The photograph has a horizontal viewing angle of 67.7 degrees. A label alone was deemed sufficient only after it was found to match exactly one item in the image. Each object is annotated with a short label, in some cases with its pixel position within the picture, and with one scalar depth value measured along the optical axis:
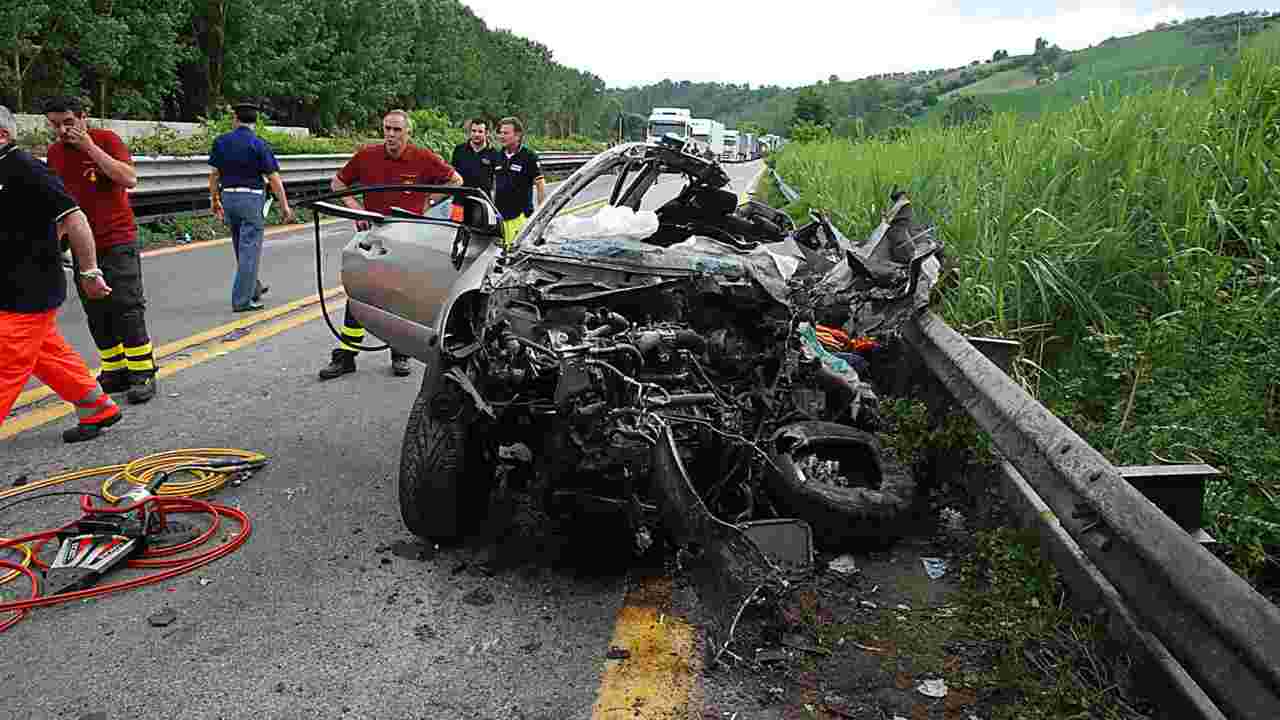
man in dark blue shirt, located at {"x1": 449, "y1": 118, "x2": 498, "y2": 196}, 9.07
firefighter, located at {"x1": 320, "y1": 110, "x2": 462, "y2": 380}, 7.05
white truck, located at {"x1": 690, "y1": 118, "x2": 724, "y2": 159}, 49.66
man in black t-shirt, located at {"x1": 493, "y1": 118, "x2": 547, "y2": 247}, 9.07
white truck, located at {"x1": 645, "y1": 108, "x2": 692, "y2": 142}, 47.56
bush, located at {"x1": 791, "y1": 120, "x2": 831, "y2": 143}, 24.25
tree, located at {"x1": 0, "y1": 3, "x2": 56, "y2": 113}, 18.00
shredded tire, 3.71
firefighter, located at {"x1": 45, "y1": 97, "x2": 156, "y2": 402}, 5.67
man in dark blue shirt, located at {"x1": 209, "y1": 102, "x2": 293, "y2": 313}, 8.50
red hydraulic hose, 3.17
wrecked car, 3.09
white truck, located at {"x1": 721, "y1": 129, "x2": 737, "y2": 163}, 55.94
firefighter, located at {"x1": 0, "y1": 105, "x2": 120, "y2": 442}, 4.47
